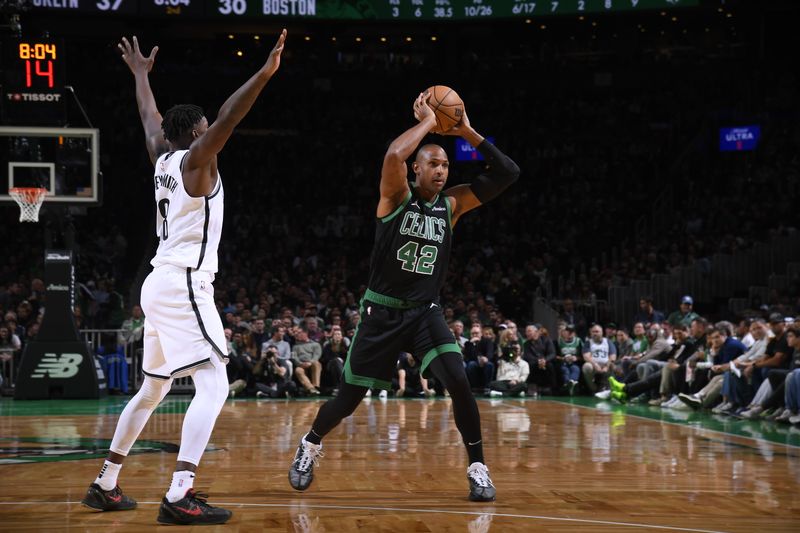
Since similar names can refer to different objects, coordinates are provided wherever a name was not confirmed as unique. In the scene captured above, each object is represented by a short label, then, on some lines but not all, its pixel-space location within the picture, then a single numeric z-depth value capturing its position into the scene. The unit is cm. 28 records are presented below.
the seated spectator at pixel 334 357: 1769
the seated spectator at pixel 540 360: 1836
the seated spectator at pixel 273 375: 1734
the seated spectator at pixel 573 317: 2114
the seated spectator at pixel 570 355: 1827
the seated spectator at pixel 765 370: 1266
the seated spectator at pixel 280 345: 1759
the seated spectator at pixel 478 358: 1822
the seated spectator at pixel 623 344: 1806
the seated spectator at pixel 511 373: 1789
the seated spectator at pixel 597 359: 1816
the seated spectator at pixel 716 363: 1405
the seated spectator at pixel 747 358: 1334
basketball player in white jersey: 520
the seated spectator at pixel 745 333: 1480
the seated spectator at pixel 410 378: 1758
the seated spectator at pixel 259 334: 1827
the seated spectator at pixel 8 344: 1764
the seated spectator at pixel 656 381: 1548
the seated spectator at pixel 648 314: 1960
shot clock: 1450
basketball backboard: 1520
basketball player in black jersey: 621
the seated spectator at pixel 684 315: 1780
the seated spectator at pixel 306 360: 1755
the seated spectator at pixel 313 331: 1859
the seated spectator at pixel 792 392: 1198
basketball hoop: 1493
